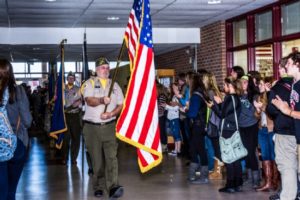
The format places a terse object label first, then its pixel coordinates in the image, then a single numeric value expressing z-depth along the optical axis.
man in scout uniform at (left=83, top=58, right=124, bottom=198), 7.48
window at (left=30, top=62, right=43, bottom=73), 33.12
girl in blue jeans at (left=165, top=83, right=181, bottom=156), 12.31
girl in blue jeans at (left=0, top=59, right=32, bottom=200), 5.44
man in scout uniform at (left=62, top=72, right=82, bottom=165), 11.16
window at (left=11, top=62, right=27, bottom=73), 33.20
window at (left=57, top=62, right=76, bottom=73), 31.08
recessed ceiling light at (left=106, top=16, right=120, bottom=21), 13.58
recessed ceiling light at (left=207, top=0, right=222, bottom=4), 11.55
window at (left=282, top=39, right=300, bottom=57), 11.41
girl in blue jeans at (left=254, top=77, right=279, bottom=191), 7.74
